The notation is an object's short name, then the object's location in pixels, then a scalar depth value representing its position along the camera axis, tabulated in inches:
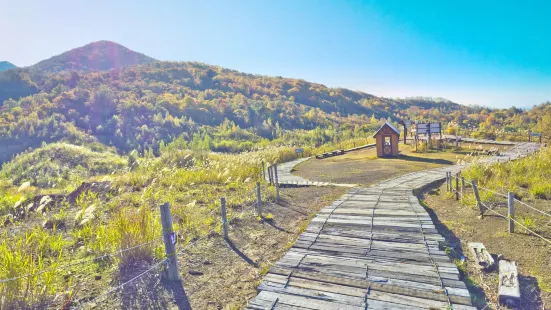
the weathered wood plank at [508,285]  142.3
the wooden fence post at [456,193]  332.8
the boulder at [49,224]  255.3
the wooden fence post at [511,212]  228.4
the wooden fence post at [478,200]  268.5
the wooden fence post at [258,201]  293.9
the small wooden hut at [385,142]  733.1
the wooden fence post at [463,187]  319.4
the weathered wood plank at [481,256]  177.9
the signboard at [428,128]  844.0
